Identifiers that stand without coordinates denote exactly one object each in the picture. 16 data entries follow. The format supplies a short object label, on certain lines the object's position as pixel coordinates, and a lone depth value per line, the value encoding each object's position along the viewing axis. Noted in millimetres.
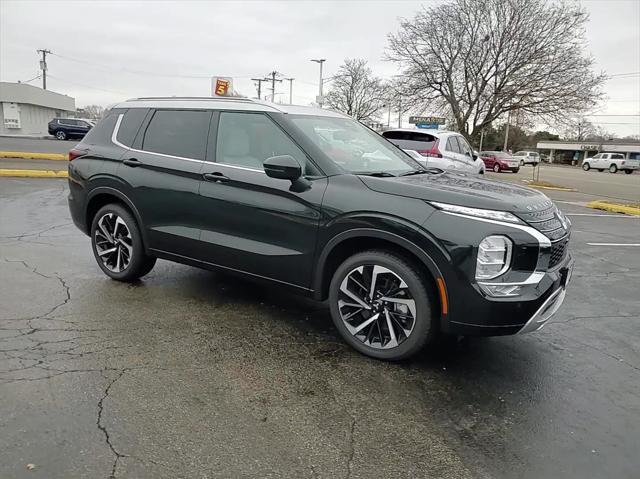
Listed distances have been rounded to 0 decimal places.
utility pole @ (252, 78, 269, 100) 66938
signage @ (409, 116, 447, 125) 30812
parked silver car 11891
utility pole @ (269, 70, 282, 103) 66844
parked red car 36781
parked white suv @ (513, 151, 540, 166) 49897
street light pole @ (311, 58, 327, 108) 49212
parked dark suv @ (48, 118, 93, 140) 34875
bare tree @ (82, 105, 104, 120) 89112
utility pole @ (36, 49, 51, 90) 59900
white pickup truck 50625
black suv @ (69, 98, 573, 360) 3236
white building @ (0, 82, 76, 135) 44625
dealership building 65312
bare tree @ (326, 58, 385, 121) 60344
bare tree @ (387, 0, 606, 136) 27734
